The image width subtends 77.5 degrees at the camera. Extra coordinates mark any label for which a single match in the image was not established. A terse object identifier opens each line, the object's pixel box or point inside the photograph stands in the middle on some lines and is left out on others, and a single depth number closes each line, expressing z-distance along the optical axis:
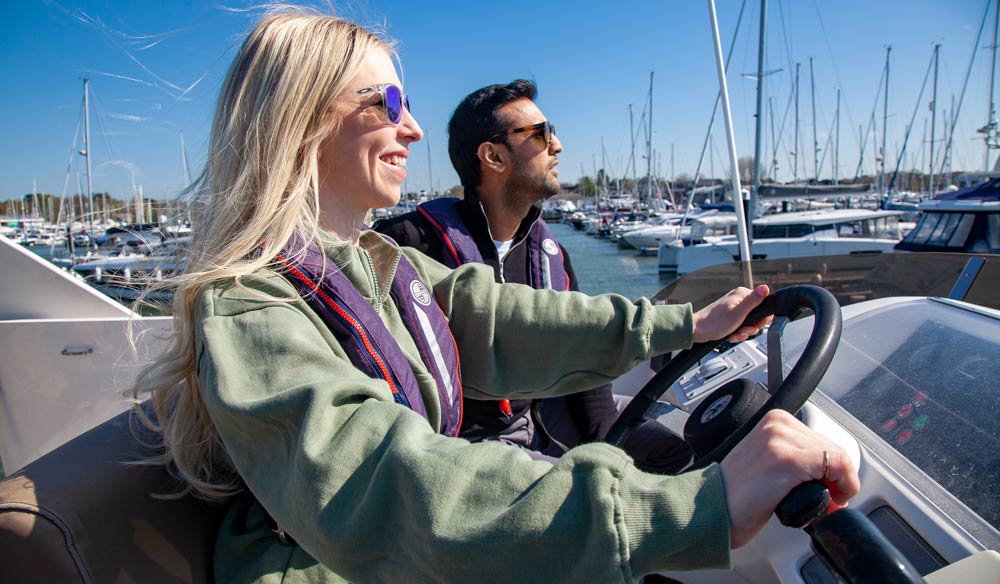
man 2.62
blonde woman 0.72
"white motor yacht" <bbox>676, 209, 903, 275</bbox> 17.22
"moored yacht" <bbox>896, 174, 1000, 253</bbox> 10.84
